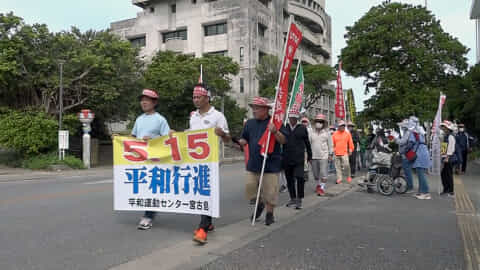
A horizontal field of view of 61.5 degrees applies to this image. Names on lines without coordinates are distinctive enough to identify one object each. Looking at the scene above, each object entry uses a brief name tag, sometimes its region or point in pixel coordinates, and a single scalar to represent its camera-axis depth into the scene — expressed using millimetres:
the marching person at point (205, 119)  5141
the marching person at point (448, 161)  10023
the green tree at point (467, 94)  18391
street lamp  20947
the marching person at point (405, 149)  9766
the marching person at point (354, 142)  15086
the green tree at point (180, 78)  31031
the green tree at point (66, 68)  20922
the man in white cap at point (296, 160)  7602
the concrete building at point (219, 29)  47938
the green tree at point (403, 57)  18562
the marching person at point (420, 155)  9562
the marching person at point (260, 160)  5848
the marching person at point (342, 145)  11500
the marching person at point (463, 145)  16812
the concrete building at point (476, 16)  36959
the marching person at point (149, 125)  5652
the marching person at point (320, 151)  9734
